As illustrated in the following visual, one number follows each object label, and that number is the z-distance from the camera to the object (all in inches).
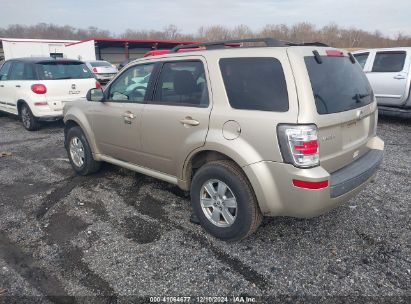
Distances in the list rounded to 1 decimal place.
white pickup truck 307.7
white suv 297.3
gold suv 103.2
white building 1245.6
